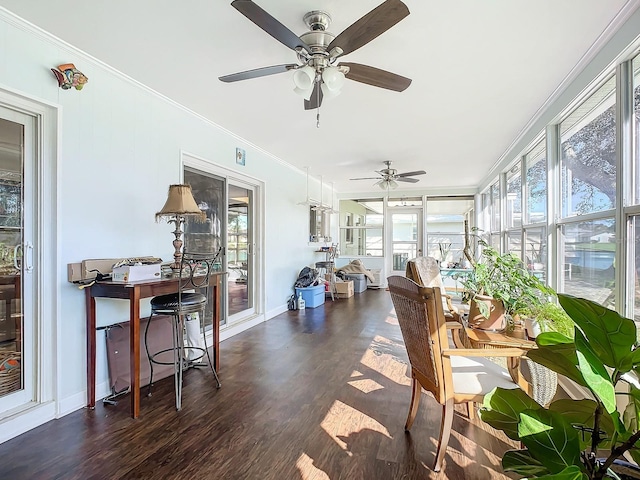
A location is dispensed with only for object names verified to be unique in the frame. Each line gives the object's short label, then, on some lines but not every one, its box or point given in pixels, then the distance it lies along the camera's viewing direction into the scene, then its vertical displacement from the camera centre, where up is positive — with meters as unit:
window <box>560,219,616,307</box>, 2.26 -0.17
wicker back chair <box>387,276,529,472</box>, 1.64 -0.63
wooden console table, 2.18 -0.48
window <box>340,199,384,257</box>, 8.74 +0.29
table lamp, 2.61 +0.23
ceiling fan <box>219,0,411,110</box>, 1.54 +1.05
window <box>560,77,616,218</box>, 2.28 +0.65
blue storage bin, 5.90 -1.04
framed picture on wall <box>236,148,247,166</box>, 4.23 +1.06
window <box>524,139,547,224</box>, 3.51 +0.62
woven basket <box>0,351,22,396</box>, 2.04 -0.87
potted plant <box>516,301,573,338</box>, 1.92 -0.49
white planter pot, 2.05 -0.56
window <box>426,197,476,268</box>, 8.14 +0.35
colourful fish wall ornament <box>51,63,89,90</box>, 2.18 +1.08
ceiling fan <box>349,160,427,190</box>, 5.53 +1.05
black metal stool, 2.44 -0.49
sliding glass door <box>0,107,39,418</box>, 2.05 -0.16
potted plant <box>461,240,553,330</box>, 2.11 -0.36
